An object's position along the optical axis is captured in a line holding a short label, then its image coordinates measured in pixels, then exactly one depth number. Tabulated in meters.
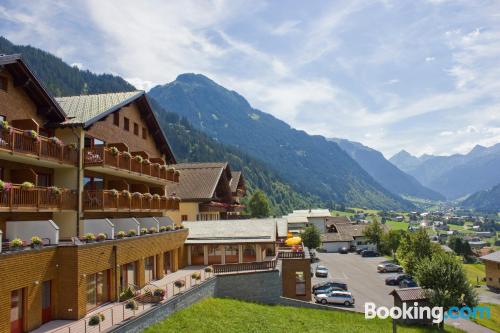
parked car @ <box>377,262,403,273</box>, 70.19
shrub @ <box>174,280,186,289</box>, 29.61
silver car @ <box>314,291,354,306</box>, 43.35
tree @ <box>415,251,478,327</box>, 39.12
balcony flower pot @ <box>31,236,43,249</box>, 20.83
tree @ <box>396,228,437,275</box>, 58.56
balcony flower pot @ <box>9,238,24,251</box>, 19.40
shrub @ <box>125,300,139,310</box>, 23.47
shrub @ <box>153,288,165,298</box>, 26.20
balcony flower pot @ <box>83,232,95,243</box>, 24.75
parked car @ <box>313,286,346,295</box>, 46.69
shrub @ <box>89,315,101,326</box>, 20.25
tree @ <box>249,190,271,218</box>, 101.02
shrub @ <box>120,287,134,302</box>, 26.88
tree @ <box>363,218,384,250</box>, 96.31
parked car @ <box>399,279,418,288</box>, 57.06
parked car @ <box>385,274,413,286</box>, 58.09
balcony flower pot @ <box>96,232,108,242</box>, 25.73
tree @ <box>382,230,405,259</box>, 86.69
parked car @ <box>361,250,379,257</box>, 95.44
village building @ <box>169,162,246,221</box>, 57.62
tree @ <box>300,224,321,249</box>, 84.88
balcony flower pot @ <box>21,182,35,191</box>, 21.32
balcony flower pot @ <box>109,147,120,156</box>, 29.37
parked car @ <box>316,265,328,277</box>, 61.94
